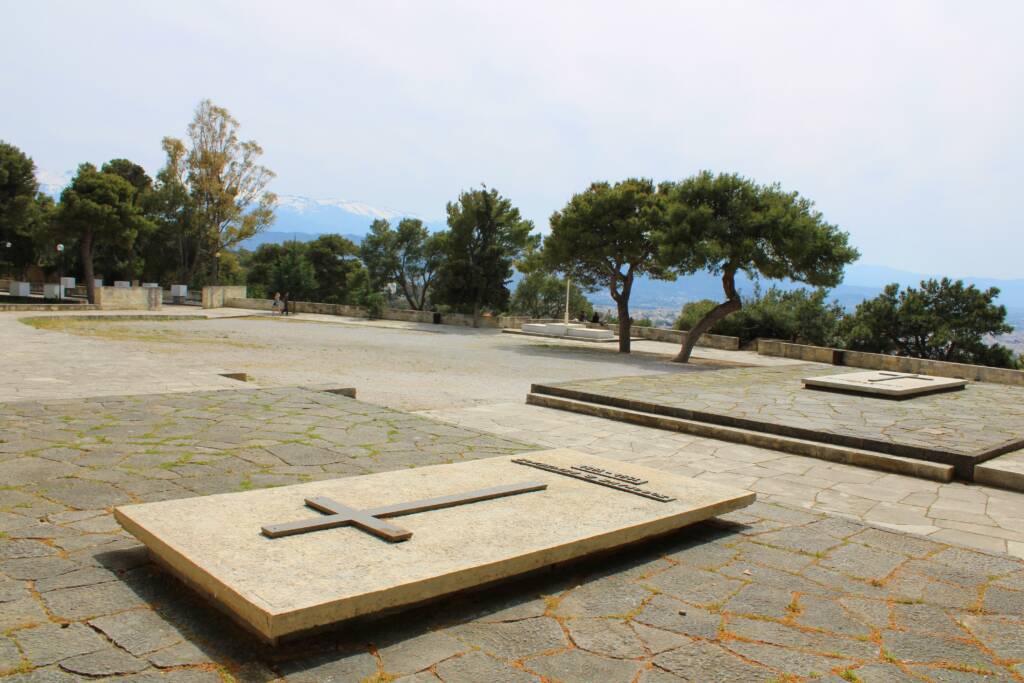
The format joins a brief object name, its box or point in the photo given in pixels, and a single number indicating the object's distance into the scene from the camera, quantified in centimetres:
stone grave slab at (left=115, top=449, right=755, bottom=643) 256
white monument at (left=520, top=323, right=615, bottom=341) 2838
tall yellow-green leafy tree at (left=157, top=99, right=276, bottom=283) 4016
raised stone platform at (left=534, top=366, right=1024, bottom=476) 650
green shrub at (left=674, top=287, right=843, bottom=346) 2853
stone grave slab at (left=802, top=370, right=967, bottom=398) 962
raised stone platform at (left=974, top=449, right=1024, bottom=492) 567
